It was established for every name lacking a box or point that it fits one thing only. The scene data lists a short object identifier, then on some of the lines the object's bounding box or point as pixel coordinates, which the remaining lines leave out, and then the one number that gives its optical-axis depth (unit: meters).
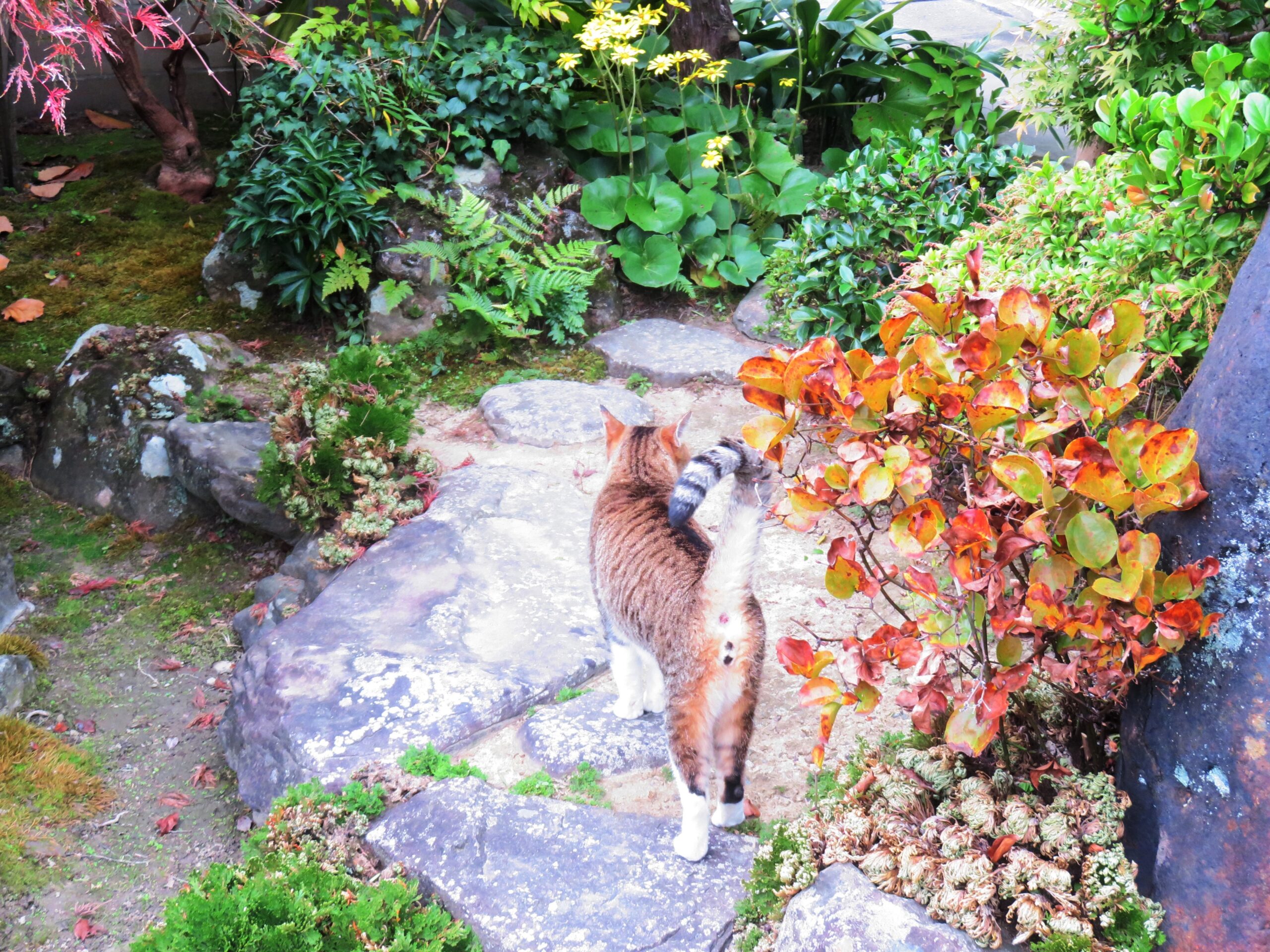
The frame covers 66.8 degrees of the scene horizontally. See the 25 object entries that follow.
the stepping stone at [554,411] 5.79
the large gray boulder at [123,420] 5.87
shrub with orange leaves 1.89
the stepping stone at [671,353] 6.50
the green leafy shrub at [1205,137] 2.44
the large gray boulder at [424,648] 3.68
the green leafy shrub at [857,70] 7.95
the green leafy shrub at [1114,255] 2.76
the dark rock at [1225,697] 1.96
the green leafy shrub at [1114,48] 3.60
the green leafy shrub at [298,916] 2.50
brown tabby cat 2.56
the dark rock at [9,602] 4.96
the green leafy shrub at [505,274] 6.64
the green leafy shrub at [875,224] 5.16
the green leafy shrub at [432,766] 3.43
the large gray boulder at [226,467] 5.45
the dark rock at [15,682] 4.40
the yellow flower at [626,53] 6.48
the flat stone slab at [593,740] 3.46
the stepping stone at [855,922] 2.12
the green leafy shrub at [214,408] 5.96
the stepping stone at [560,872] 2.72
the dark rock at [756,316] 6.87
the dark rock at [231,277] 7.32
